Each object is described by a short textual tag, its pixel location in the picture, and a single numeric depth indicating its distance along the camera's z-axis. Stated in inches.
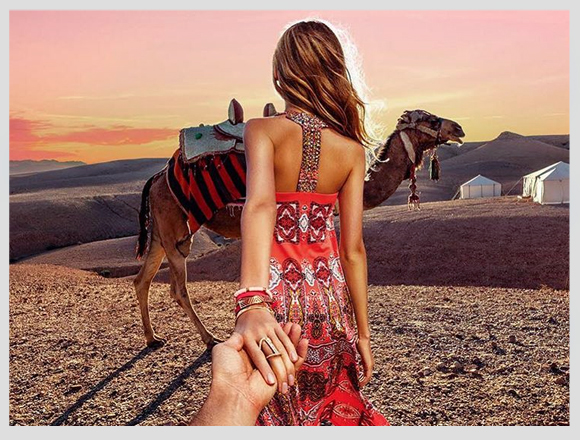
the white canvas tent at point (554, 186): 906.7
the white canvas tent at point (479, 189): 1251.8
